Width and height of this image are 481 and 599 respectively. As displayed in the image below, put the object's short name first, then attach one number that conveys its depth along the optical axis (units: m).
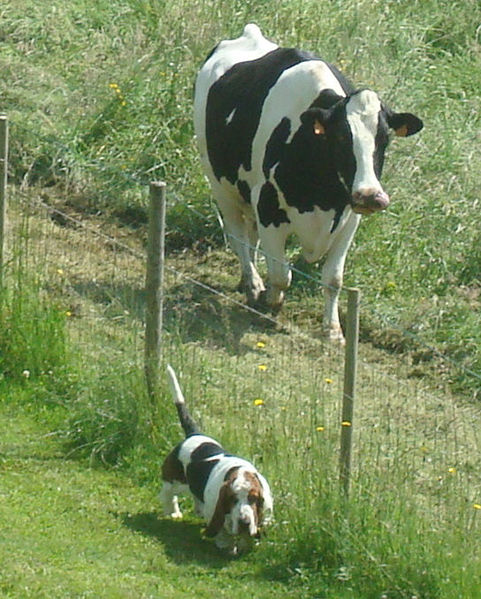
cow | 21.55
